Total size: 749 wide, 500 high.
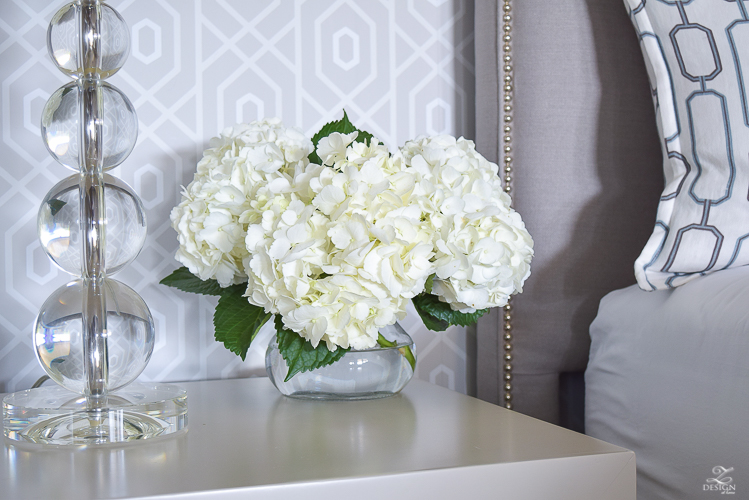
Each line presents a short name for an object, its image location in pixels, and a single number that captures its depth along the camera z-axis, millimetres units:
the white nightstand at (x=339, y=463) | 499
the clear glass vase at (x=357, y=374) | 783
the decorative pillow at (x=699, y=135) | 859
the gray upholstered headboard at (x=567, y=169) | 1059
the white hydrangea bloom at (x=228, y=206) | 744
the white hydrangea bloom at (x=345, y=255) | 636
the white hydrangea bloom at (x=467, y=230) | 672
